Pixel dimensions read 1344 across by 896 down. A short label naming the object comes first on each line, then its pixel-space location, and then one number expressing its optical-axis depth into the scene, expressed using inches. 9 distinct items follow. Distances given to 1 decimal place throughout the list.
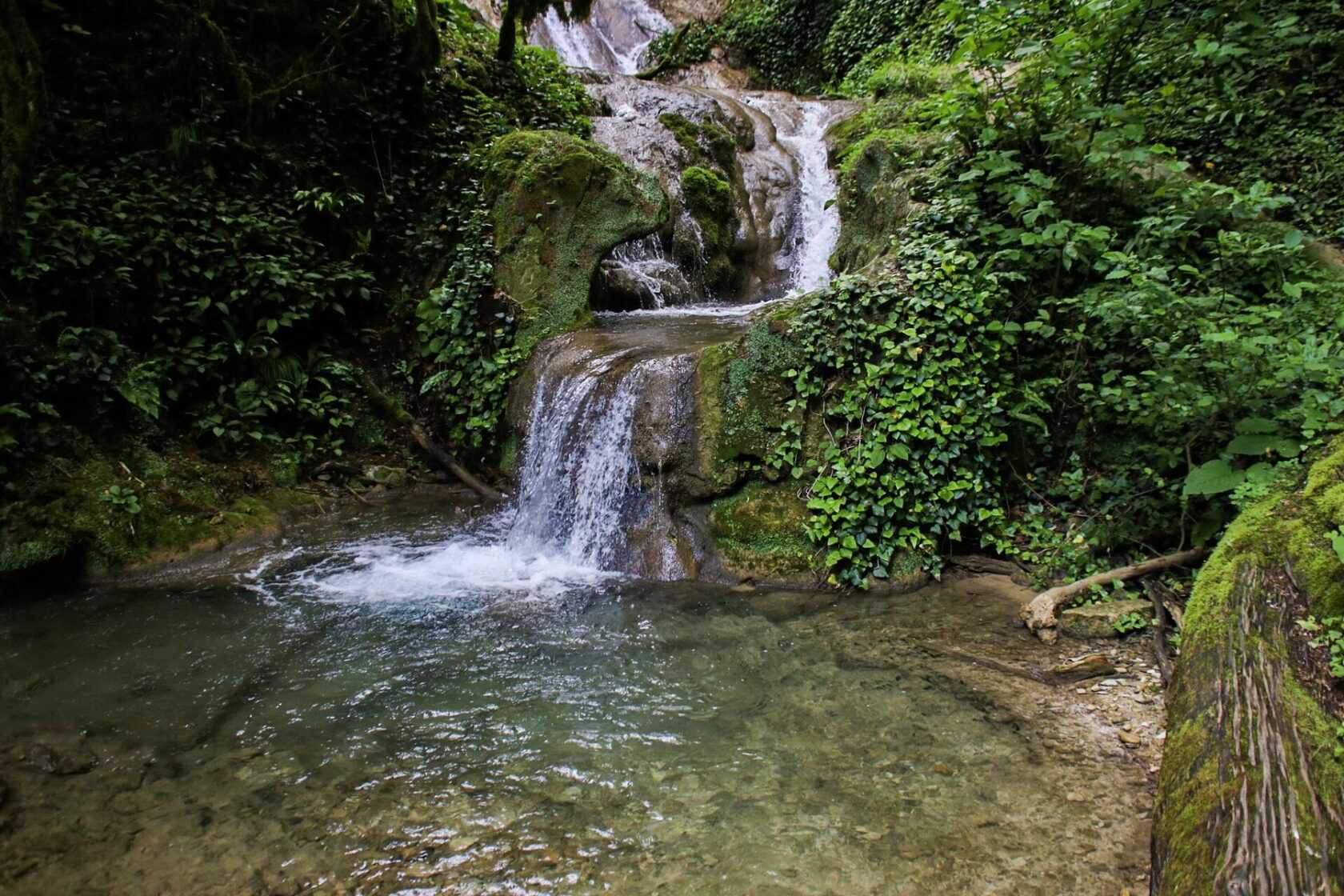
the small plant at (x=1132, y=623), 156.9
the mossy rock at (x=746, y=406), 219.1
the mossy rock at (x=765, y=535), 204.8
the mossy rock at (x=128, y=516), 195.2
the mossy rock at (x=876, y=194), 250.7
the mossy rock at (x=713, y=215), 405.7
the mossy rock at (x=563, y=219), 299.0
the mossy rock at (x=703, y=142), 455.2
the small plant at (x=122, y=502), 213.6
